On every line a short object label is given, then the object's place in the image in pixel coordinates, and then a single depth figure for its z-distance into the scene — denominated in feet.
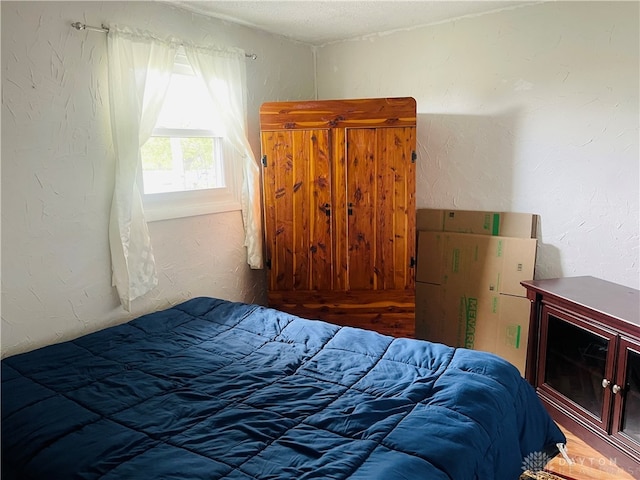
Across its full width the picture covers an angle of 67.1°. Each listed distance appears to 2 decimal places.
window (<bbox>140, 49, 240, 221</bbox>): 8.65
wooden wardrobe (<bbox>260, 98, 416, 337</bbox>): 9.27
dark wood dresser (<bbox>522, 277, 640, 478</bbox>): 6.89
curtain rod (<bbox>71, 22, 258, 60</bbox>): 7.13
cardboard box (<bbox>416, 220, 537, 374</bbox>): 9.43
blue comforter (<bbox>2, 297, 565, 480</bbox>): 4.39
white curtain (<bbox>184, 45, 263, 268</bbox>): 9.06
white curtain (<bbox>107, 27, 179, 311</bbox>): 7.66
